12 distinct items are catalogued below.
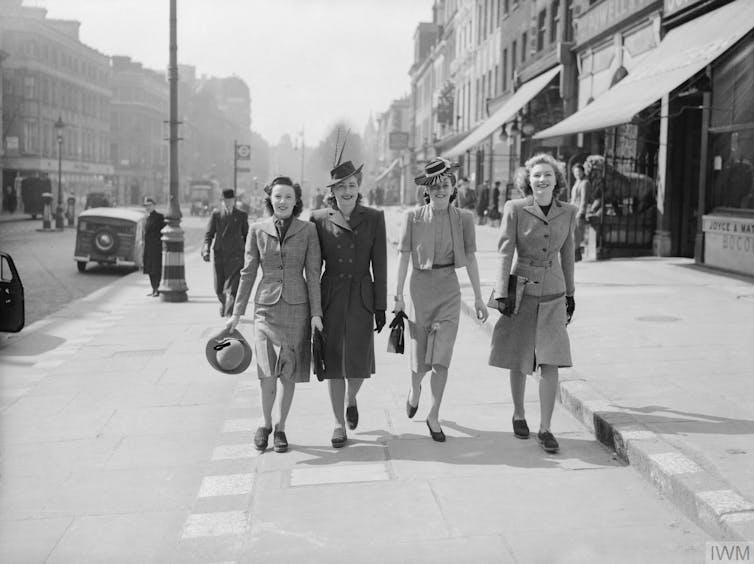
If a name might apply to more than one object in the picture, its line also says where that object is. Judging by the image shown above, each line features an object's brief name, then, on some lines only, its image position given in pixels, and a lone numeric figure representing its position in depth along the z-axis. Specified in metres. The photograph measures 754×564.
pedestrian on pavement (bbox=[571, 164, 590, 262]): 17.69
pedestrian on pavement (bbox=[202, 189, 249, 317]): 11.52
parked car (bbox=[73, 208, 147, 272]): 20.89
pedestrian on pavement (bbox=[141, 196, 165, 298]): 15.27
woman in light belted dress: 6.05
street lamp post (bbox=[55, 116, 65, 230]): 38.69
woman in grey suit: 5.80
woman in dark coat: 5.96
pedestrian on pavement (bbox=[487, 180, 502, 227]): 32.50
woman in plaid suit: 5.87
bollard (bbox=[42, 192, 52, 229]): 37.84
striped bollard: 14.65
